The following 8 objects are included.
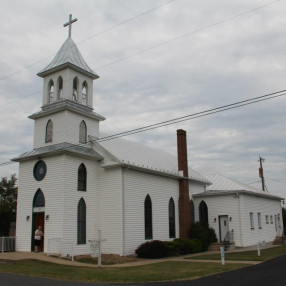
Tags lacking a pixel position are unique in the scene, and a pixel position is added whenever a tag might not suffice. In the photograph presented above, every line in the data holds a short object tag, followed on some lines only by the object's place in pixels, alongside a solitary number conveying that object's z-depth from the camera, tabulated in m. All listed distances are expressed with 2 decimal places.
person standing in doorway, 23.72
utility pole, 55.31
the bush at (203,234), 30.46
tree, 34.56
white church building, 24.36
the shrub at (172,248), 26.02
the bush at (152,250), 24.88
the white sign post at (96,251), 19.45
